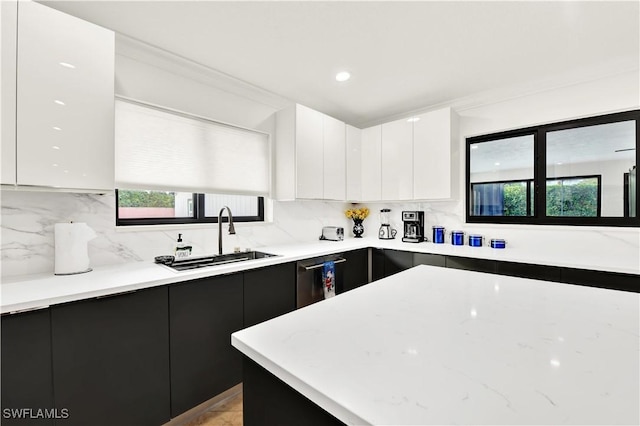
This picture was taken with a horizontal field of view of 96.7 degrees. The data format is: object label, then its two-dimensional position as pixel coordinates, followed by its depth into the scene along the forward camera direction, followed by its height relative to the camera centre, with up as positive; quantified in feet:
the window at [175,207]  7.02 +0.15
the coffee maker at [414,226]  10.60 -0.53
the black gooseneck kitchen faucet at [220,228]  7.64 -0.44
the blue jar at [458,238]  9.87 -0.91
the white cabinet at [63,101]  4.67 +1.96
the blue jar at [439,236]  10.28 -0.87
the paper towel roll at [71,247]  5.42 -0.66
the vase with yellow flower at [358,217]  12.37 -0.22
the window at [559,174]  7.92 +1.21
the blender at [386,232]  11.56 -0.81
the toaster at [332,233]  11.13 -0.83
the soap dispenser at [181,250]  7.20 -0.96
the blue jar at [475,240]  9.51 -0.96
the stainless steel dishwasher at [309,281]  7.91 -1.98
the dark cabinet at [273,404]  1.99 -1.50
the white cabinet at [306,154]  9.26 +1.98
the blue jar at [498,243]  9.11 -1.01
